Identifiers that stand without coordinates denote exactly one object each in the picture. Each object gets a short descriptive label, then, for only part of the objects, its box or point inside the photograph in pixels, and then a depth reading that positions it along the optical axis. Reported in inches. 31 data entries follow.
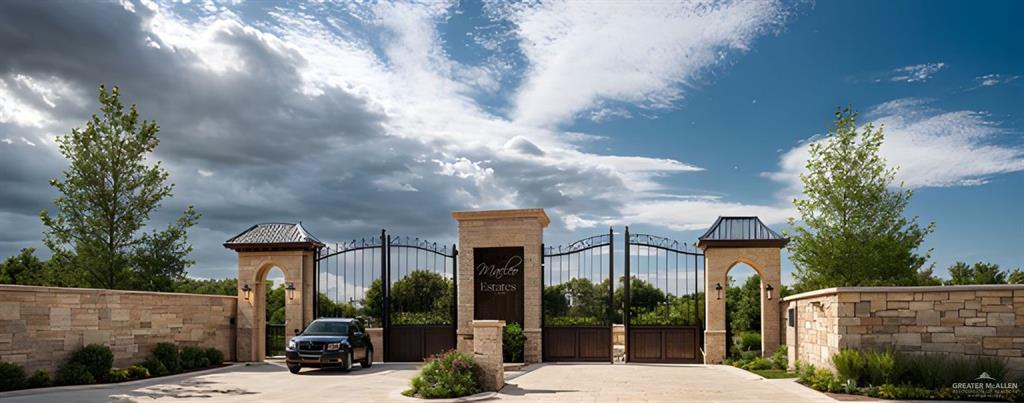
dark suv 766.5
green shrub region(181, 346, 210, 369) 806.5
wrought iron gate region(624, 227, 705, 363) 877.2
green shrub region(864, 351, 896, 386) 536.1
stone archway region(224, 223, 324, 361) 920.9
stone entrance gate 859.4
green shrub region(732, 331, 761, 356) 892.0
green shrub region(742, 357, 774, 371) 782.5
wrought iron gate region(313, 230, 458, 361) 920.3
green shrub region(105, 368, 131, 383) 676.1
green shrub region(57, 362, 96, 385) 648.5
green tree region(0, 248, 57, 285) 1202.9
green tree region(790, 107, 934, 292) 839.1
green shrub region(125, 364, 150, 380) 712.4
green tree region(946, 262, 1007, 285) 1503.4
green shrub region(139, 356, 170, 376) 744.3
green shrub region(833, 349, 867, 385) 546.3
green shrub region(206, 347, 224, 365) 856.1
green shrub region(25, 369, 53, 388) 615.2
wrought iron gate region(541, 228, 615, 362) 882.8
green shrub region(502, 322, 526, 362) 861.2
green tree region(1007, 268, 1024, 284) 1445.6
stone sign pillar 885.8
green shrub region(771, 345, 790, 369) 773.5
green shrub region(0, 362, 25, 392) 589.0
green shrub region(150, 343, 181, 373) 768.9
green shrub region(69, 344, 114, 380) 663.8
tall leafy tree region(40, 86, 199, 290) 911.0
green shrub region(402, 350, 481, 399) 552.1
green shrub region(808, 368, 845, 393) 551.5
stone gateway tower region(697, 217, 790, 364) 855.1
